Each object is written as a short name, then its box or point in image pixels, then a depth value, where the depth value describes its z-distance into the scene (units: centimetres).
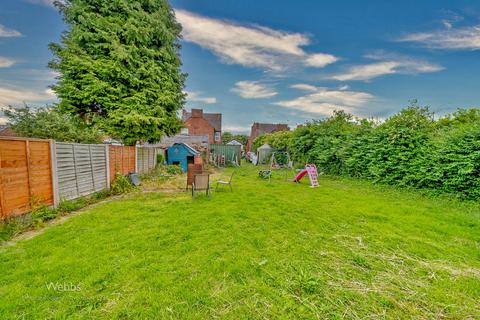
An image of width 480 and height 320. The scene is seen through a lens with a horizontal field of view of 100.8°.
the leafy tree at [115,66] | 899
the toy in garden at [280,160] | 1786
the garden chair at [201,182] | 725
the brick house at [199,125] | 3362
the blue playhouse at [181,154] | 1530
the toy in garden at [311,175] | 1002
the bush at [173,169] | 1321
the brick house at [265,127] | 4331
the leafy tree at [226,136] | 5448
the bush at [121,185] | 789
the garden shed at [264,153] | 2350
